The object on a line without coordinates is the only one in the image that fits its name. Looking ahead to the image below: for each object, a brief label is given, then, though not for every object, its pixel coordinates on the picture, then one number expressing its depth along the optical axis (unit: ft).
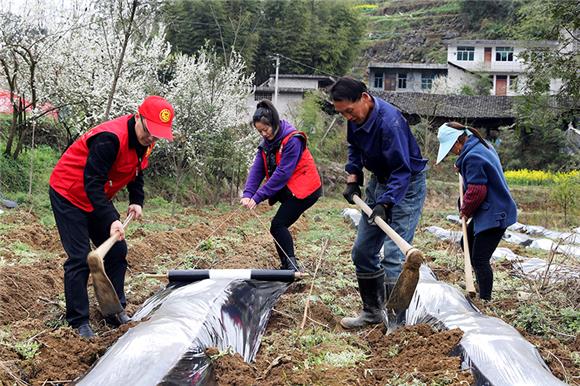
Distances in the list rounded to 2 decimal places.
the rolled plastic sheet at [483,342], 9.07
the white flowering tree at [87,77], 50.80
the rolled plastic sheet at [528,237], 36.68
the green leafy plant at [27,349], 10.53
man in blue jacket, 13.16
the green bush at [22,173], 49.44
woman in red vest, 17.76
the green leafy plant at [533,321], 14.20
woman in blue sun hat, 15.56
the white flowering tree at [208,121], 52.60
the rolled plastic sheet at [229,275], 14.69
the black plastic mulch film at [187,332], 8.75
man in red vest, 12.76
